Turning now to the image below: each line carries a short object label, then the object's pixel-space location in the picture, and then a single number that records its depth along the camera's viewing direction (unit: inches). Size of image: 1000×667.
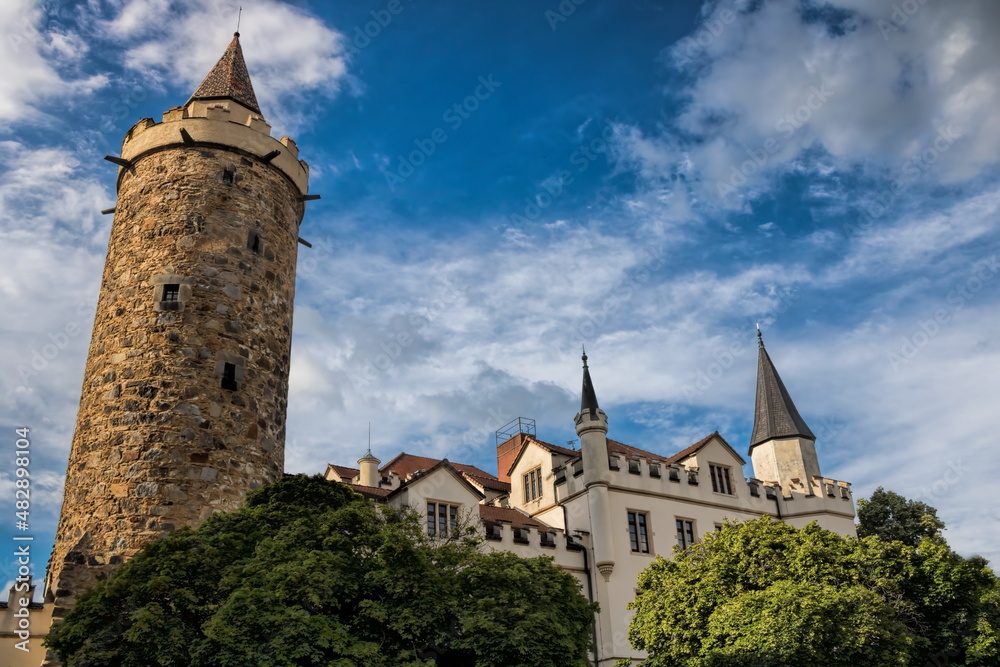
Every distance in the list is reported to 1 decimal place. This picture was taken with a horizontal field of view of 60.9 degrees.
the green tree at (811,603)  806.5
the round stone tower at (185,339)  689.6
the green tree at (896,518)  1729.8
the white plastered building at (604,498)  1124.5
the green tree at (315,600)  515.2
